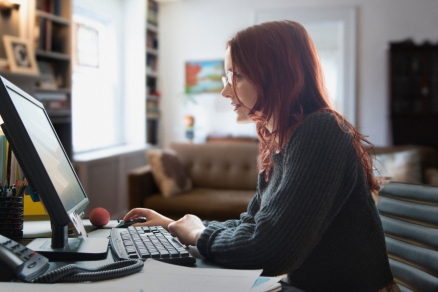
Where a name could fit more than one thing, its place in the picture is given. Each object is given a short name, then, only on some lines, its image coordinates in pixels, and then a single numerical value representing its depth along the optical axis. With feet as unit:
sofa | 11.04
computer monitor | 2.40
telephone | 2.21
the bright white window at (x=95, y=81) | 14.83
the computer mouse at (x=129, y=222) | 3.81
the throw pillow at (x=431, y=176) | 10.71
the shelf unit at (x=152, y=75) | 18.57
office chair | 3.43
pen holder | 3.16
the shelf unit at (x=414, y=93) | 17.22
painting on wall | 19.16
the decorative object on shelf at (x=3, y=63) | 10.11
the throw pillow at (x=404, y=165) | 10.59
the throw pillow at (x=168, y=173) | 12.06
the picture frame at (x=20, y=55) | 10.41
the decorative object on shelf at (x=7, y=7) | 10.75
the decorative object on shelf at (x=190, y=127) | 18.53
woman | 2.66
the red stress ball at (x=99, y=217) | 3.75
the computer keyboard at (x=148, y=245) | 2.67
